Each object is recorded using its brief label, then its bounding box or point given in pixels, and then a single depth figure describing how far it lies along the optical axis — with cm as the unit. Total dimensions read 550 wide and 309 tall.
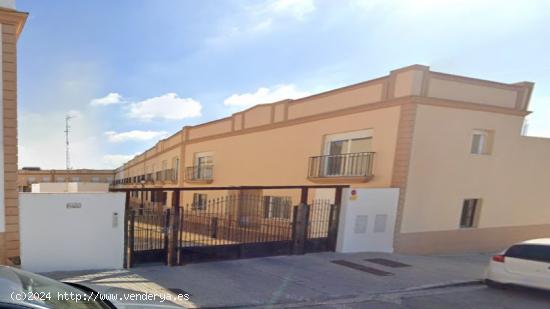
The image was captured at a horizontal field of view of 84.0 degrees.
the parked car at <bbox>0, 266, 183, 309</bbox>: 189
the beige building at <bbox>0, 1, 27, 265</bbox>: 552
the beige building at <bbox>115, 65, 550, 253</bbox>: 944
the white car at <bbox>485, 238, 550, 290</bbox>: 588
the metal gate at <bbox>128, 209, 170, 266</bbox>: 641
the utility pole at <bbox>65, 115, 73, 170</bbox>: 2795
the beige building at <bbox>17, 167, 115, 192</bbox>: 4066
